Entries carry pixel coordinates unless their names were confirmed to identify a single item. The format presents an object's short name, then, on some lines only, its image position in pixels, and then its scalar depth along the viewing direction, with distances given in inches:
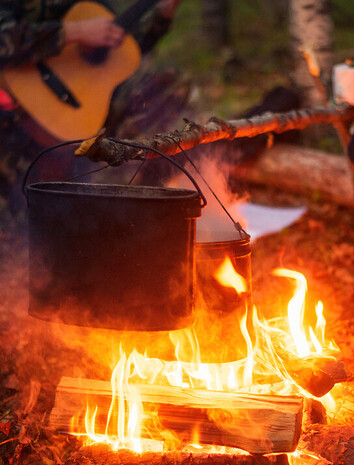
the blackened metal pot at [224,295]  100.0
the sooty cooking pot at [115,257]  80.3
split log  91.3
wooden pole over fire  82.0
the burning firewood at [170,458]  92.0
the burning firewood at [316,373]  102.2
